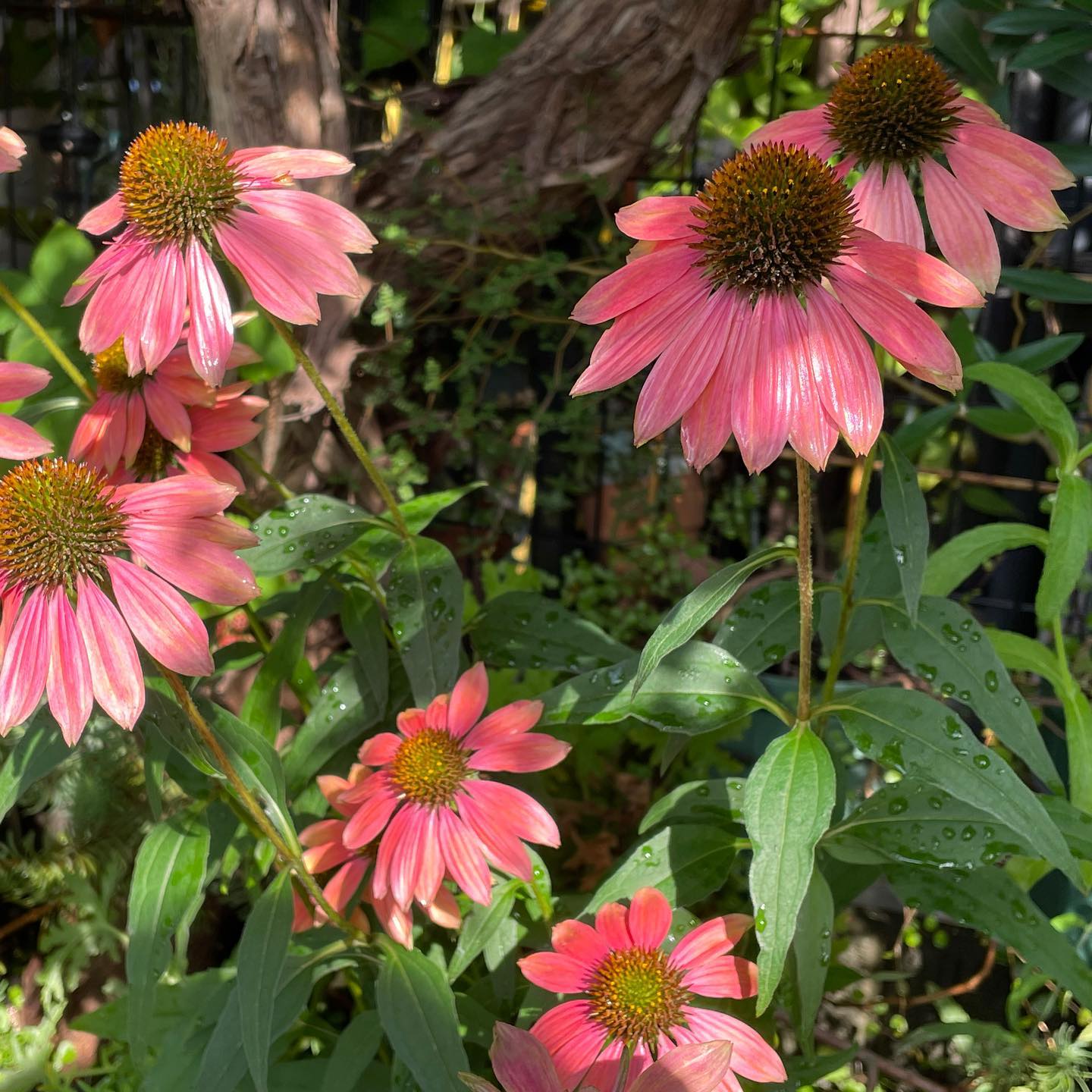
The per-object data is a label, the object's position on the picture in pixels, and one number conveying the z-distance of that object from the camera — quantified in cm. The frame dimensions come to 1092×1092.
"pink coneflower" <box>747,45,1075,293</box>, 30
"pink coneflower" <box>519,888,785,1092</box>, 31
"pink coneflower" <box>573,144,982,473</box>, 26
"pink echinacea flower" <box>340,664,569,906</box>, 35
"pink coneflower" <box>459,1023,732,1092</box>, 28
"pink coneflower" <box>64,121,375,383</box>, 31
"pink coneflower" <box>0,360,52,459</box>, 30
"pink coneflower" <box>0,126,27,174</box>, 30
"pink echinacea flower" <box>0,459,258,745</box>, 29
